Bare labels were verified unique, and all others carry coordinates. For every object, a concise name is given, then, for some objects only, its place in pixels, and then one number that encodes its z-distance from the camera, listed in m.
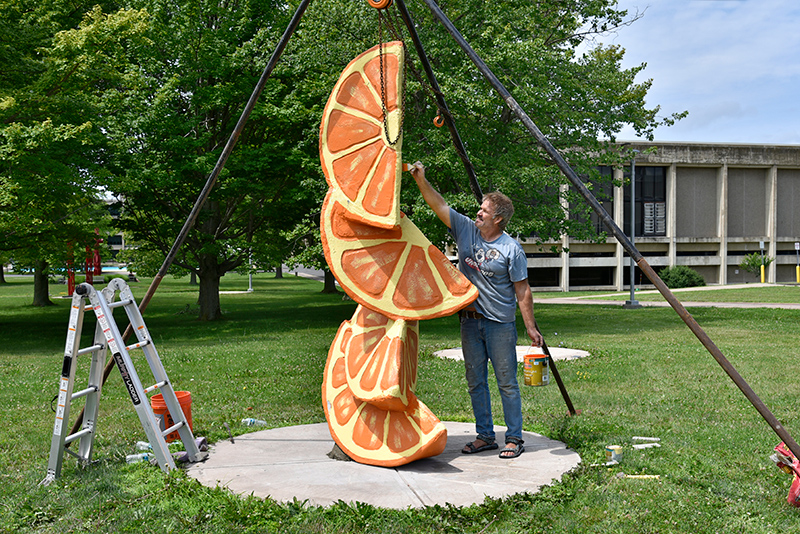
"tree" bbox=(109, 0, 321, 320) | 18.66
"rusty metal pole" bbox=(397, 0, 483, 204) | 6.05
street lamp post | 25.92
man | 5.70
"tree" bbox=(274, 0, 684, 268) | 16.86
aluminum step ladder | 5.33
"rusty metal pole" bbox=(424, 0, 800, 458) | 4.68
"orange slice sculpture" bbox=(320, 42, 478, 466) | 5.53
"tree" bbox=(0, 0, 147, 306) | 14.91
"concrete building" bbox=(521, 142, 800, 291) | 41.56
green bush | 39.03
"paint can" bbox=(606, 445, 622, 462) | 5.73
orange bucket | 6.10
